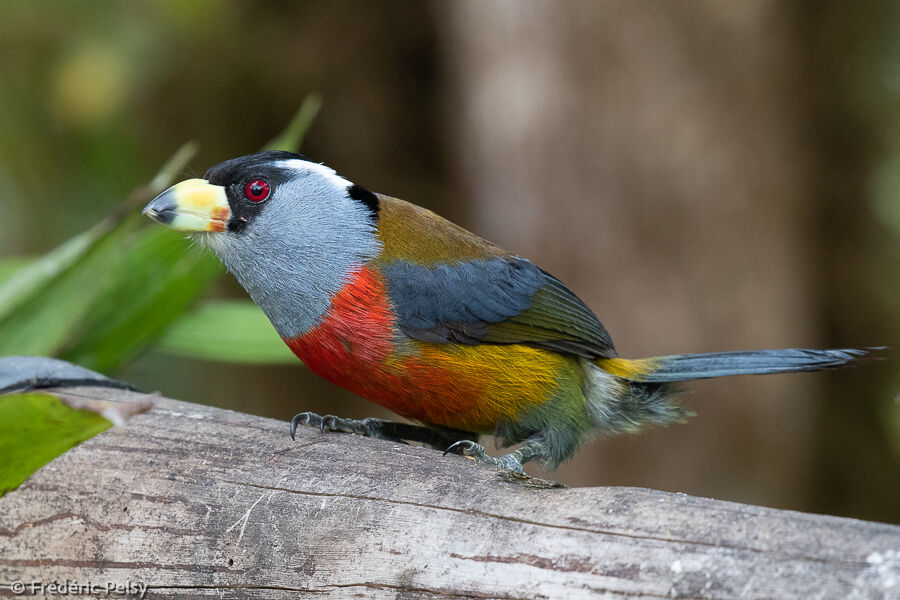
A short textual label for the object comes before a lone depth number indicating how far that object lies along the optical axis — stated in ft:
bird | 14.62
